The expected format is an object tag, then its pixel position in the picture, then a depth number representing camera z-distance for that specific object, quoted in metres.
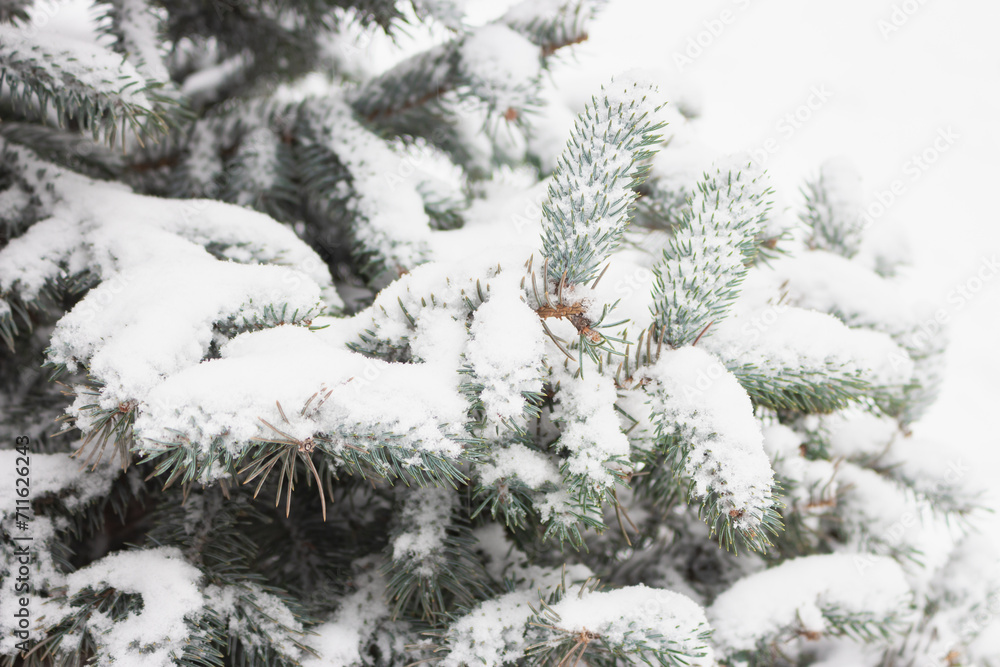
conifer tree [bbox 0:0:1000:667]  1.11
